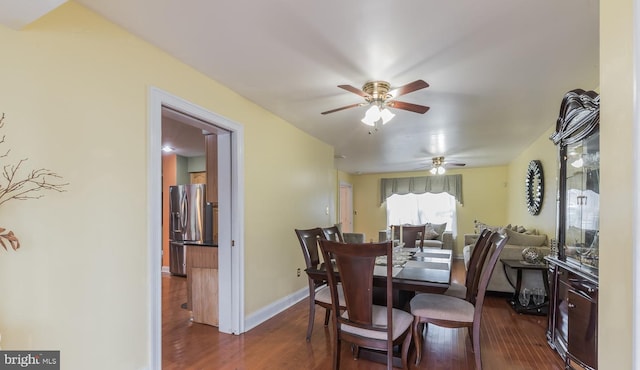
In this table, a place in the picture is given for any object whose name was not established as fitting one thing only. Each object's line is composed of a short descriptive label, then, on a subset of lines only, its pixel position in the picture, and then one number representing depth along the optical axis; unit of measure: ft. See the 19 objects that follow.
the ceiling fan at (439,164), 20.26
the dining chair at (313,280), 9.09
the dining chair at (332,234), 11.28
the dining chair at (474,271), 8.43
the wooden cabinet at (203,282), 10.68
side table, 11.77
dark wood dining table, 6.95
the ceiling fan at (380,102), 8.24
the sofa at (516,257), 12.94
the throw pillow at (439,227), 25.98
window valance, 27.32
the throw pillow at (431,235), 24.93
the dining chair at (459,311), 7.07
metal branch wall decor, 4.50
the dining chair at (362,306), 6.41
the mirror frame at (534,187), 14.96
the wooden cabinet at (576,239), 6.61
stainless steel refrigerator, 17.66
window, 27.66
